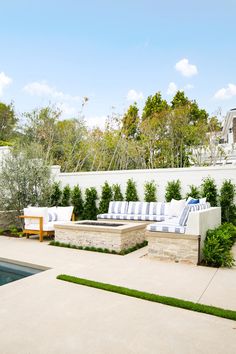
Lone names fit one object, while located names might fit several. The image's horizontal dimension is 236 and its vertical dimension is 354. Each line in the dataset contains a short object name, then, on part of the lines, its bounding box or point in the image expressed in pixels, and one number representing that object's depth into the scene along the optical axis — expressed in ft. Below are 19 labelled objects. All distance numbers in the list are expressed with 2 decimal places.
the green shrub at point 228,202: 27.96
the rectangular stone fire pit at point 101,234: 21.36
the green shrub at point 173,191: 30.76
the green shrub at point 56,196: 38.17
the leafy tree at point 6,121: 74.49
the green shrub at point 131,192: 33.37
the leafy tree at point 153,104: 66.04
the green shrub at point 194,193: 29.73
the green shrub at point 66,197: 37.27
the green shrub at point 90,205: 35.35
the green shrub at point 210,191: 28.78
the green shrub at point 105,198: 34.46
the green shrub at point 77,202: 36.24
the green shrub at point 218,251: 16.93
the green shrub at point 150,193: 32.27
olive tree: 29.55
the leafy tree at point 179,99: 66.85
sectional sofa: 17.74
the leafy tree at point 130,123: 57.57
